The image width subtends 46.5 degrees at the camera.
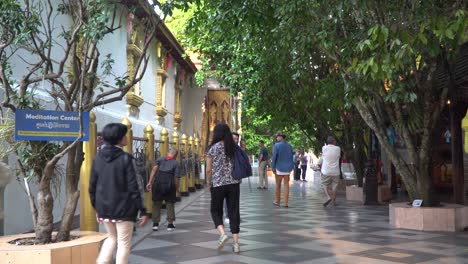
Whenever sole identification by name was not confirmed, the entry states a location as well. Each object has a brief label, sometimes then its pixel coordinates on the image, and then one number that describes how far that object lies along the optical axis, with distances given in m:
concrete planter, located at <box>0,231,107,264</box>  5.15
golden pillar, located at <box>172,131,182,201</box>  15.75
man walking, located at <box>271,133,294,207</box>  13.57
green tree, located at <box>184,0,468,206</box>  6.16
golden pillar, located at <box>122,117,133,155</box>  9.89
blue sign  5.45
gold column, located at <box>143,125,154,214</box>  11.53
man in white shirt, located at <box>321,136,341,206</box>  13.73
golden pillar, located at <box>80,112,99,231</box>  7.41
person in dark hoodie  5.09
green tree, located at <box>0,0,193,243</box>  5.86
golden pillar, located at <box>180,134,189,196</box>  16.66
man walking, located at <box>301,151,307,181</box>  32.65
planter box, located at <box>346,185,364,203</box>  15.47
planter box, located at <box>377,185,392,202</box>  15.33
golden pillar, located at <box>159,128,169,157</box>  13.13
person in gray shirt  9.64
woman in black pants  7.48
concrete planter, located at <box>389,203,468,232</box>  9.33
